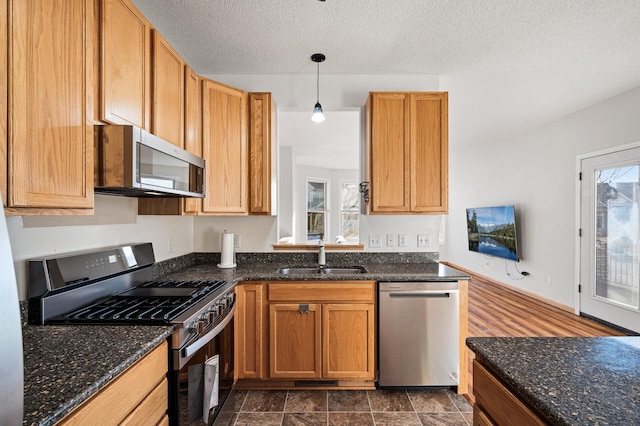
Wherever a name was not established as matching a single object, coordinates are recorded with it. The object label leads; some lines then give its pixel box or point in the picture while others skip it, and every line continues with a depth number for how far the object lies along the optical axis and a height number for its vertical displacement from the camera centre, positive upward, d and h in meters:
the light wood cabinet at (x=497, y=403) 0.76 -0.56
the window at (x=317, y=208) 6.62 +0.14
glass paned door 3.11 -0.28
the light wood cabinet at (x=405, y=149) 2.35 +0.54
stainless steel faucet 2.50 -0.37
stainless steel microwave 1.23 +0.24
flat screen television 4.88 -0.32
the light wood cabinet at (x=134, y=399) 0.80 -0.60
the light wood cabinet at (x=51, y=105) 0.87 +0.37
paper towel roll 2.44 -0.31
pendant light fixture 2.31 +0.86
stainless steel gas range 1.22 -0.45
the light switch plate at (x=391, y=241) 2.67 -0.25
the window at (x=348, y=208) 7.06 +0.13
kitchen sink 2.50 -0.50
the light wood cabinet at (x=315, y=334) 2.09 -0.88
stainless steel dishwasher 2.07 -0.87
